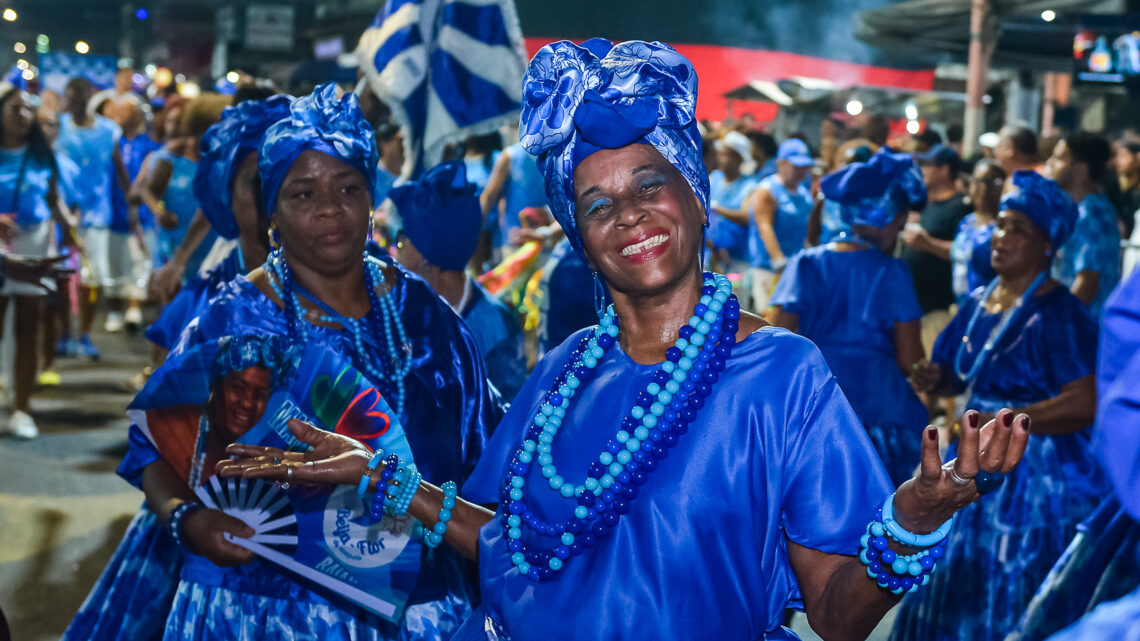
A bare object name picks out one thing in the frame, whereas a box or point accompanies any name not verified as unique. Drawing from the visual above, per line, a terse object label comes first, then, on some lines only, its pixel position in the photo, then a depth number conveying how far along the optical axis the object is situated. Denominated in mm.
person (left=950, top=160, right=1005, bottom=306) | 8578
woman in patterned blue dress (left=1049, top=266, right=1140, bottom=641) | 1106
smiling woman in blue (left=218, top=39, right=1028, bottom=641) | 1925
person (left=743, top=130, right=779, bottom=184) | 11914
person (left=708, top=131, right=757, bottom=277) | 10906
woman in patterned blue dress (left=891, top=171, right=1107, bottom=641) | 4570
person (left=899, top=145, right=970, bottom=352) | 9406
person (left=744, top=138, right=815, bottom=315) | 10070
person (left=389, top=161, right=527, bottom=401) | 5176
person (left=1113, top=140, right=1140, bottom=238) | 10773
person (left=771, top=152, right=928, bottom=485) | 5523
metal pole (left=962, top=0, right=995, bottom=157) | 14406
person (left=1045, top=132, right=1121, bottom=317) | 7562
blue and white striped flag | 5320
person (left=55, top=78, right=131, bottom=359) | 12016
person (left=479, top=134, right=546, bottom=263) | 8984
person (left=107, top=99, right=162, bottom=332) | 12844
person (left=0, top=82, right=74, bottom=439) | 8469
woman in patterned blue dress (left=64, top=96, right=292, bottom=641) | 3229
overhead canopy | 14547
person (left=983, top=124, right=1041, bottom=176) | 9164
